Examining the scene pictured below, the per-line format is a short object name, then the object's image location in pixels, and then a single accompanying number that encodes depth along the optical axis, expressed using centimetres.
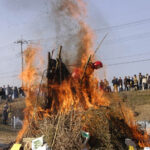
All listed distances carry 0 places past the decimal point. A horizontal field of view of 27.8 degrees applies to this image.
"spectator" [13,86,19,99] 2942
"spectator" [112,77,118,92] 2659
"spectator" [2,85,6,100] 2912
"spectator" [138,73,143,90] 2646
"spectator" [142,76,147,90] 2647
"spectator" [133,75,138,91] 2680
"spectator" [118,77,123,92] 2698
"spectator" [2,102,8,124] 2496
